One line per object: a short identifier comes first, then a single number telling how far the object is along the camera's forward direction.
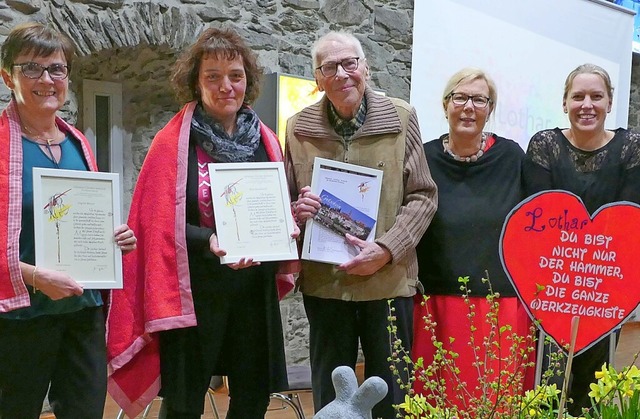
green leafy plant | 1.10
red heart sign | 1.51
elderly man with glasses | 2.19
